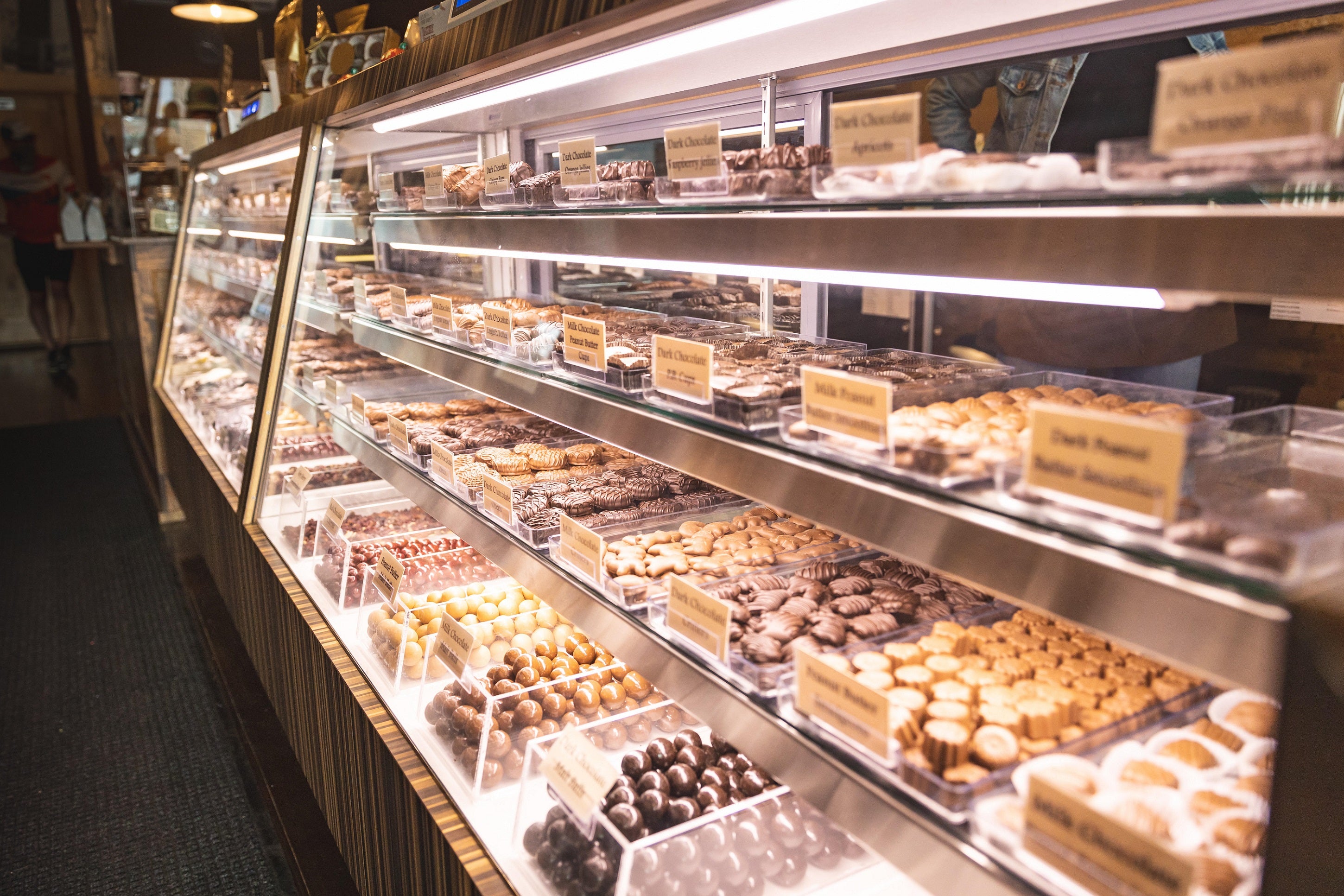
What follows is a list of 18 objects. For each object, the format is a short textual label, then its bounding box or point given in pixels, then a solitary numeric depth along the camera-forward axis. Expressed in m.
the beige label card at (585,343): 1.73
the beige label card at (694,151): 1.38
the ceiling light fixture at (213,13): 5.50
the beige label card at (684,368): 1.45
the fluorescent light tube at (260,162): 3.56
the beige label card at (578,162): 1.72
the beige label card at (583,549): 1.70
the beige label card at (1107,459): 0.81
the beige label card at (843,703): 1.08
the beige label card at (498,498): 2.00
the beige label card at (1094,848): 0.78
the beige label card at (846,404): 1.13
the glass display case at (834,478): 0.84
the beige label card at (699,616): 1.38
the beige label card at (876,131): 1.06
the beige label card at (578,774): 1.52
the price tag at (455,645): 1.96
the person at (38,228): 10.41
